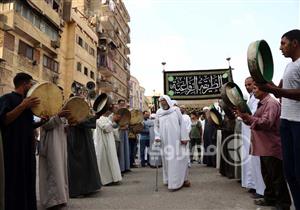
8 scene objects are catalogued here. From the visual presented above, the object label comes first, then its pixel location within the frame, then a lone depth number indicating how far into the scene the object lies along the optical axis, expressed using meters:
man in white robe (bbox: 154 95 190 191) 4.94
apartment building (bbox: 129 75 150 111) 53.61
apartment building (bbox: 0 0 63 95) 15.46
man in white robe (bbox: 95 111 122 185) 5.21
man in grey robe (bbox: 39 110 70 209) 3.47
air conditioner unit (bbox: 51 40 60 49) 19.97
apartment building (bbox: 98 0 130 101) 30.40
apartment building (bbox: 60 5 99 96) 22.91
